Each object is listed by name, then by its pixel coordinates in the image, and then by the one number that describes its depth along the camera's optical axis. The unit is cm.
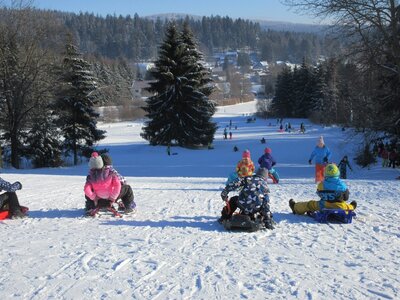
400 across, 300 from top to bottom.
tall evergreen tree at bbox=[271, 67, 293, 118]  7603
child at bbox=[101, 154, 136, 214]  851
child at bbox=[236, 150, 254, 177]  1140
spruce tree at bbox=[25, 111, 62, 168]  3053
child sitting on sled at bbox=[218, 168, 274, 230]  757
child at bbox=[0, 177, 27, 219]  809
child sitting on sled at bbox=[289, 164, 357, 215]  827
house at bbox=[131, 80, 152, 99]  12362
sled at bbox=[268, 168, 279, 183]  1575
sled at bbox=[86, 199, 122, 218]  848
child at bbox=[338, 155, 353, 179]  1959
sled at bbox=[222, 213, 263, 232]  741
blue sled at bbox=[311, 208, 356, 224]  823
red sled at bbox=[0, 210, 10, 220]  804
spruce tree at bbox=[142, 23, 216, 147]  3756
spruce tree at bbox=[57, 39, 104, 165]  3203
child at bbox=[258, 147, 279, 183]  1486
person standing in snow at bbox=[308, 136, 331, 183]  1538
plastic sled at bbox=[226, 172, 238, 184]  993
